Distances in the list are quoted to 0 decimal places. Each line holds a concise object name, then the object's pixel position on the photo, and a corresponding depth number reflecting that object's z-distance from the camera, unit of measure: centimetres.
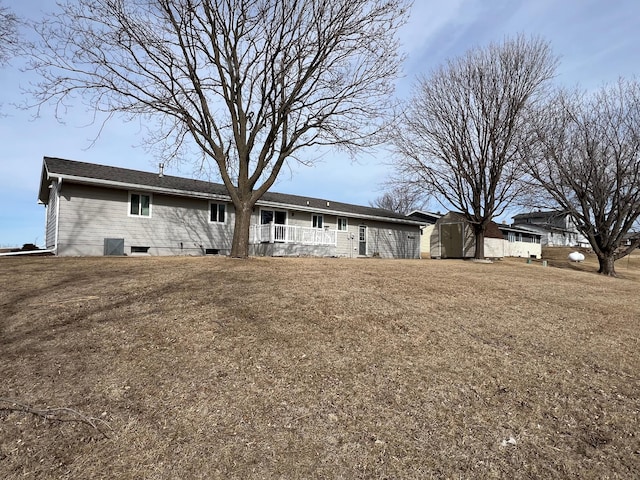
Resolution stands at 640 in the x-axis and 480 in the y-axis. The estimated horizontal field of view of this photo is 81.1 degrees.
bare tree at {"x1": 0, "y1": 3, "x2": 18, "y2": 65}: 927
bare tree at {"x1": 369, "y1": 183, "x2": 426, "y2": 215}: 5042
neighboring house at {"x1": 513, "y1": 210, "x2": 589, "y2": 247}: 5214
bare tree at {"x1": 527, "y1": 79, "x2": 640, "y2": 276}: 1664
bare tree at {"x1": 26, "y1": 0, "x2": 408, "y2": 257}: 1224
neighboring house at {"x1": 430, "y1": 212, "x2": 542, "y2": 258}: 2934
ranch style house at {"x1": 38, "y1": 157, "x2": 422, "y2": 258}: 1404
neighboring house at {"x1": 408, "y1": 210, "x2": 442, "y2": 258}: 3688
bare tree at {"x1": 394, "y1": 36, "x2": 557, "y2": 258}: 1922
